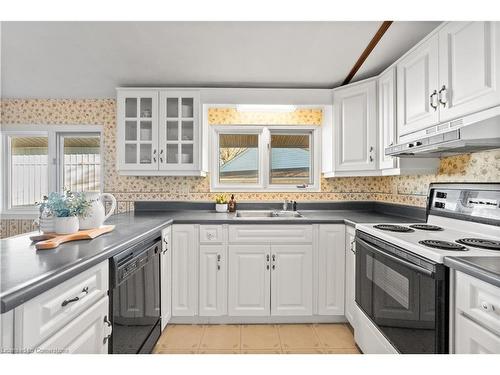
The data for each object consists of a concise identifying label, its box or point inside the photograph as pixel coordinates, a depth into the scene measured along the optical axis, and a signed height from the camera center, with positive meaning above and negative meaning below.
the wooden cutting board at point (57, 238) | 1.18 -0.25
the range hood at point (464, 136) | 1.34 +0.27
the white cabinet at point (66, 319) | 0.78 -0.46
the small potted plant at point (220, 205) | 2.80 -0.20
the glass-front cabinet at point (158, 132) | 2.60 +0.53
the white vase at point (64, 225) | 1.38 -0.20
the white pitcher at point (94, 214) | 1.53 -0.17
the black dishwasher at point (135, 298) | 1.32 -0.65
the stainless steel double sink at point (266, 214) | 2.76 -0.28
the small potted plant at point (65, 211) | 1.38 -0.13
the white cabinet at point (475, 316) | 0.93 -0.48
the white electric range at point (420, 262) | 1.18 -0.39
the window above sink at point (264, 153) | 2.98 +0.37
